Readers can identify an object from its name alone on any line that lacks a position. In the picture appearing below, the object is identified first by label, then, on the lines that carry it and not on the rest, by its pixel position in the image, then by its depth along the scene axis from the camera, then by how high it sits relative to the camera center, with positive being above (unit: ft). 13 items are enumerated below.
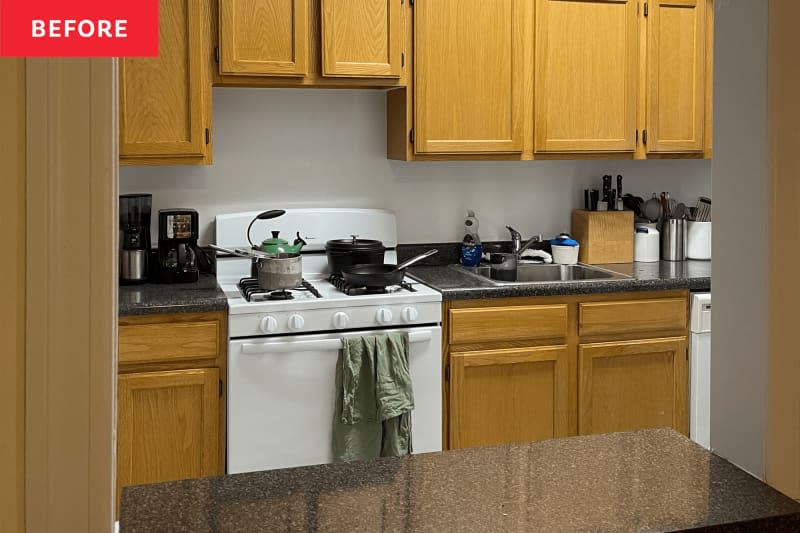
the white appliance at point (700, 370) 11.53 -1.90
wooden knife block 12.95 -0.23
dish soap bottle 12.64 -0.38
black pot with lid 11.68 -0.43
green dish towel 10.27 -2.00
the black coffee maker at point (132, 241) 10.91 -0.27
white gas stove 10.10 -1.64
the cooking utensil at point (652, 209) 13.44 +0.18
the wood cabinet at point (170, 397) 9.86 -1.96
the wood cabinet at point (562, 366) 10.89 -1.79
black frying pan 10.74 -0.67
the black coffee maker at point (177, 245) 11.10 -0.32
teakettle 11.15 -0.34
